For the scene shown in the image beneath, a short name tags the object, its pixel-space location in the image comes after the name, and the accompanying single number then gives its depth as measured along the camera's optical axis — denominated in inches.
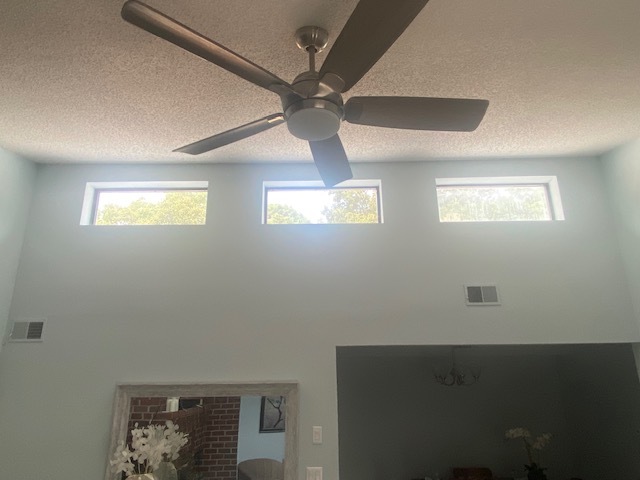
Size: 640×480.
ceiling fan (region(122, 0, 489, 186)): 53.0
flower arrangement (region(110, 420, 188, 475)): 106.8
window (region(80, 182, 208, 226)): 134.2
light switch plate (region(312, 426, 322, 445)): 112.2
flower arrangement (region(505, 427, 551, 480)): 174.1
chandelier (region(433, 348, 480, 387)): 197.1
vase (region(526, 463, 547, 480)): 173.5
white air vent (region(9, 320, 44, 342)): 119.6
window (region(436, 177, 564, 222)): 135.5
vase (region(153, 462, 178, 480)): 110.2
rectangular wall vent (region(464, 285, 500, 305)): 123.3
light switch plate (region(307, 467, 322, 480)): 109.8
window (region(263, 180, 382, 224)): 135.0
